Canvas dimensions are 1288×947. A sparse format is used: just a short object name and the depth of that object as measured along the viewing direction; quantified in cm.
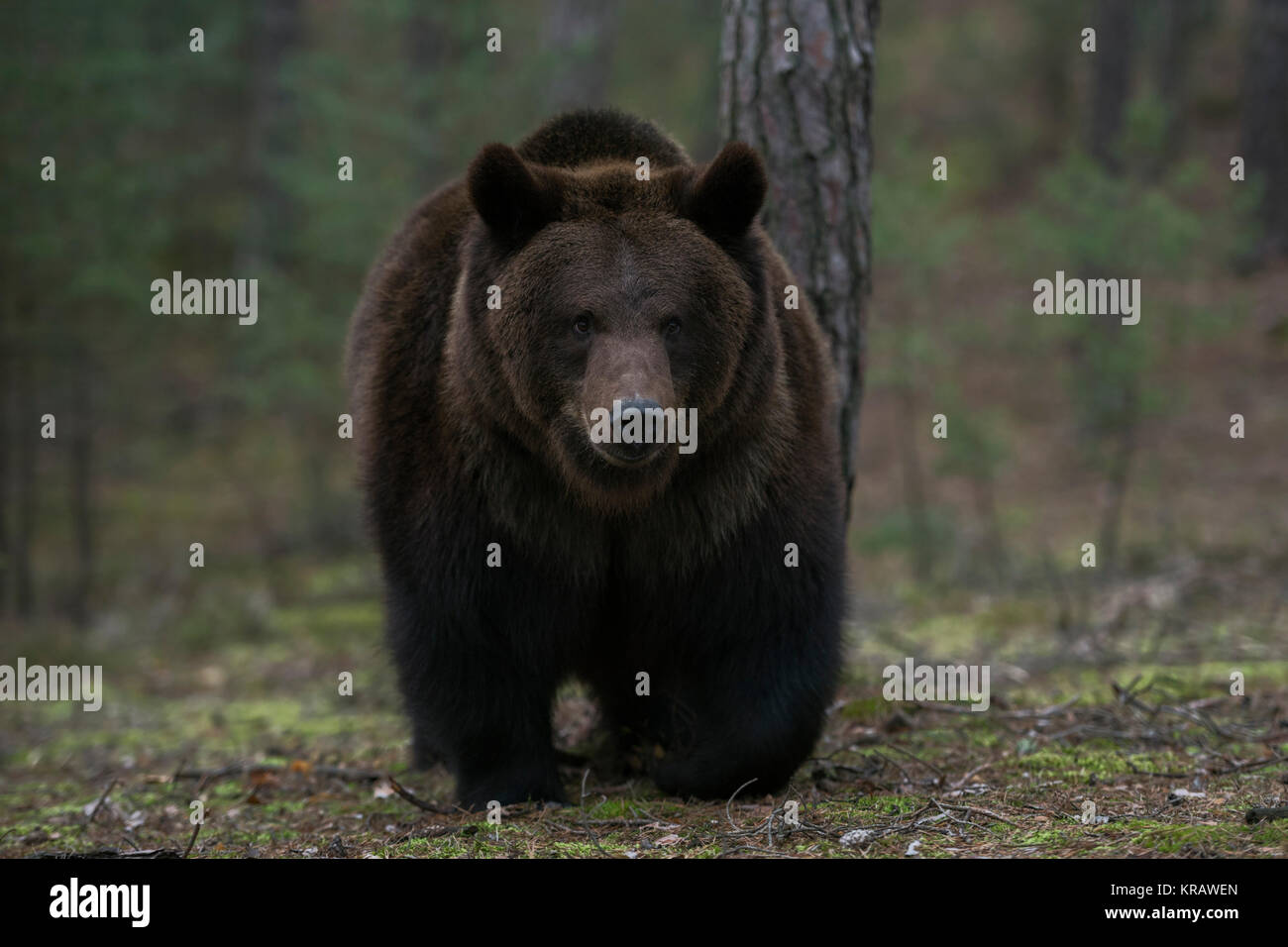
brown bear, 496
